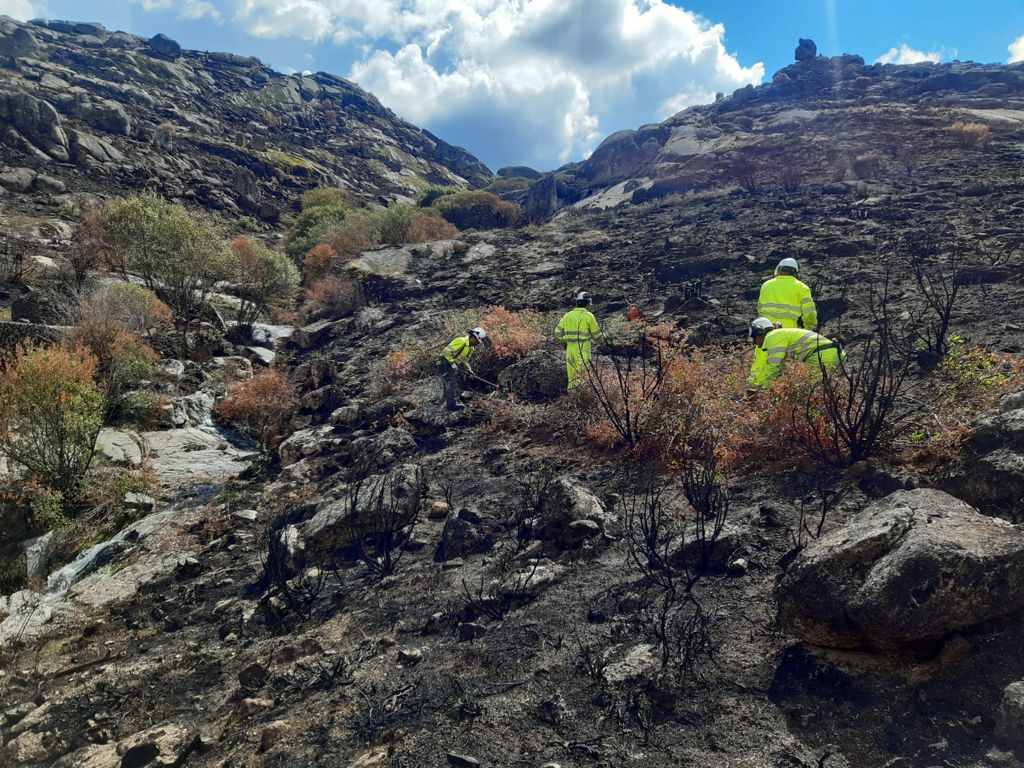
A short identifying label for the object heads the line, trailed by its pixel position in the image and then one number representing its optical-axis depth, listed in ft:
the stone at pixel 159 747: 10.84
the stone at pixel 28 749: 11.57
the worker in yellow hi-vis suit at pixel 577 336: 26.14
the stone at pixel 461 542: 16.63
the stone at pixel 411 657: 12.25
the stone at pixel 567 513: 15.57
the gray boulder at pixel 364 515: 18.45
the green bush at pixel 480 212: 96.89
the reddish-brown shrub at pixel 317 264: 67.97
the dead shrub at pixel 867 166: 72.13
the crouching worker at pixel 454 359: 30.07
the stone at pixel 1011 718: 6.71
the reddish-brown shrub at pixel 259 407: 35.83
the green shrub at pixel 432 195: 122.88
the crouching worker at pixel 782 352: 19.12
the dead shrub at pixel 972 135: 75.20
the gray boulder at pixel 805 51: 175.01
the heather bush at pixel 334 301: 58.75
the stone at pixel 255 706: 11.73
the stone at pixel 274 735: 10.49
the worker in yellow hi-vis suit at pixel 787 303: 22.68
